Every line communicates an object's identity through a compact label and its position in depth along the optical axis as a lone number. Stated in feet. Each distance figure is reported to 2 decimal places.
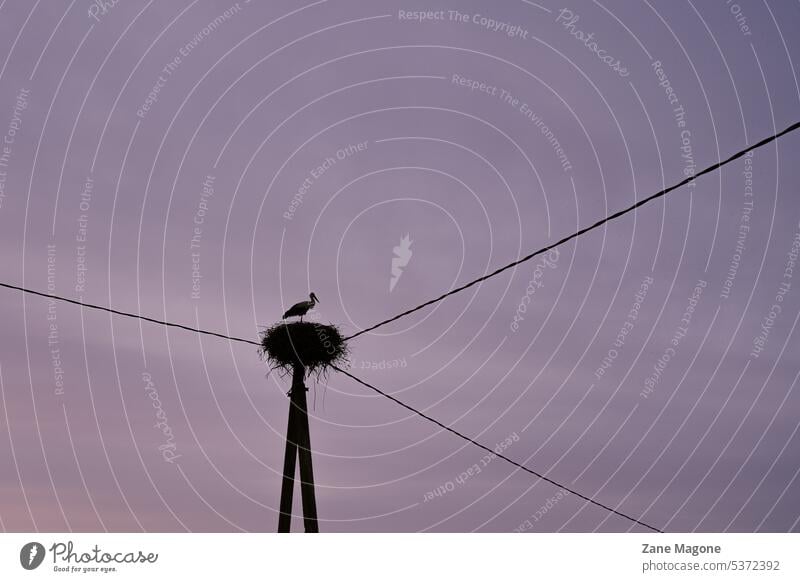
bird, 54.80
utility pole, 48.42
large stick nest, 51.85
